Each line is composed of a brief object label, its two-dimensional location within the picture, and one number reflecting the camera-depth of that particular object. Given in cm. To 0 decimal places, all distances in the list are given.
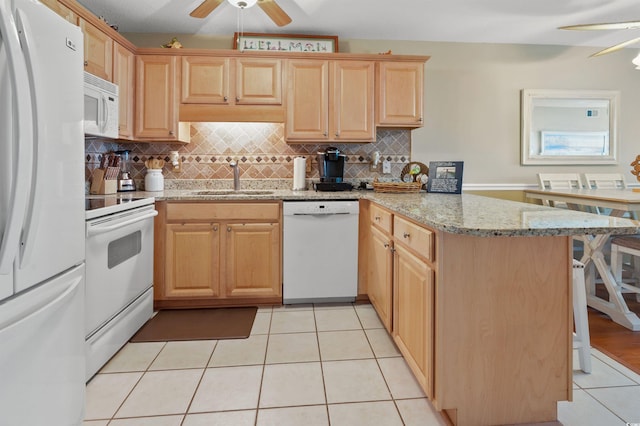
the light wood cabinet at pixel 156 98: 311
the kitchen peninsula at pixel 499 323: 147
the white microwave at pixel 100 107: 229
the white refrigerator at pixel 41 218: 99
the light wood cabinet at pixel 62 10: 217
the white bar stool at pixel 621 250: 271
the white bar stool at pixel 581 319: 192
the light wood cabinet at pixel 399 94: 325
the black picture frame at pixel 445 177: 285
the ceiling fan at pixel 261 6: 235
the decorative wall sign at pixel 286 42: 340
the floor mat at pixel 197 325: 240
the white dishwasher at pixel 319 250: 288
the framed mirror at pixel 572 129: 386
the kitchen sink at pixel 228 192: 313
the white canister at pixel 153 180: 330
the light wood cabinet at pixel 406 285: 156
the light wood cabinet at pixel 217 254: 282
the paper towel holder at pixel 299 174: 332
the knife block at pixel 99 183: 285
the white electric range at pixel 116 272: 188
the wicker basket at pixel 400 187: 300
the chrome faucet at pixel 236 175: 337
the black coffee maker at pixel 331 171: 324
